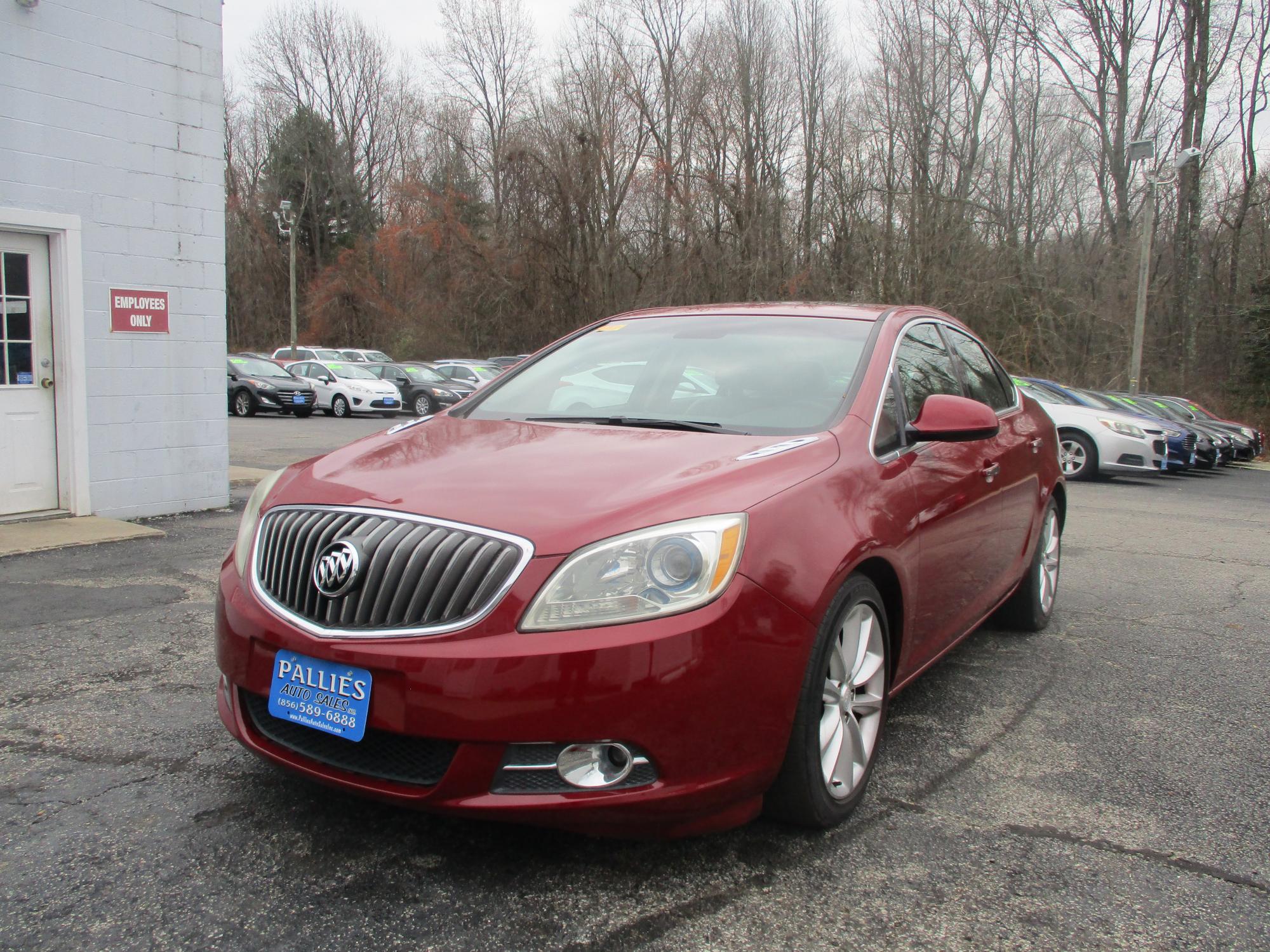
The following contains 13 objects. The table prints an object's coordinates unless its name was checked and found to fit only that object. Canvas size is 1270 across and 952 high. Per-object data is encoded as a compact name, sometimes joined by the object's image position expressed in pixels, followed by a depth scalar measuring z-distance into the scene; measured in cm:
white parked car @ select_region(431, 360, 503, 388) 2800
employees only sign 778
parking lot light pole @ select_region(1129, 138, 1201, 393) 2094
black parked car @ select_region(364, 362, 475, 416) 2622
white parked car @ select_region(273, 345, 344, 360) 3403
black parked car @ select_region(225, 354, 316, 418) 2438
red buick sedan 231
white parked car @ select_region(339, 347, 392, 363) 3625
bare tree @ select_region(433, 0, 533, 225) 4153
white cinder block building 721
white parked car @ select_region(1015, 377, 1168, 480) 1377
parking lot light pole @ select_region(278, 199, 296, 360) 3666
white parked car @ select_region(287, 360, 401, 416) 2539
